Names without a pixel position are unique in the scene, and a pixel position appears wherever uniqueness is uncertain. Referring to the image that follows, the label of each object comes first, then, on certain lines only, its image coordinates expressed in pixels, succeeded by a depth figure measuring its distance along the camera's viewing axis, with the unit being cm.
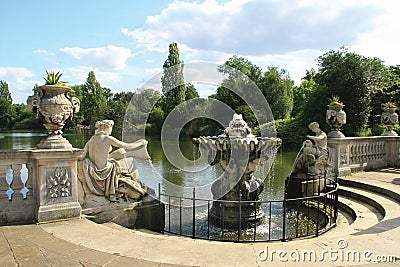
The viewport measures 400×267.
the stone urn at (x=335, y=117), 1031
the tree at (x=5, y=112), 7865
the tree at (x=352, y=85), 3066
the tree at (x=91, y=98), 6377
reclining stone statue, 615
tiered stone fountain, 793
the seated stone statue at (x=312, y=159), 917
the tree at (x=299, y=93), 4942
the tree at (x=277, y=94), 4331
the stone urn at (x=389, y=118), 1257
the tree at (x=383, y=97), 2367
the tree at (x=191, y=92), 2894
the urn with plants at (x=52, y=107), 570
